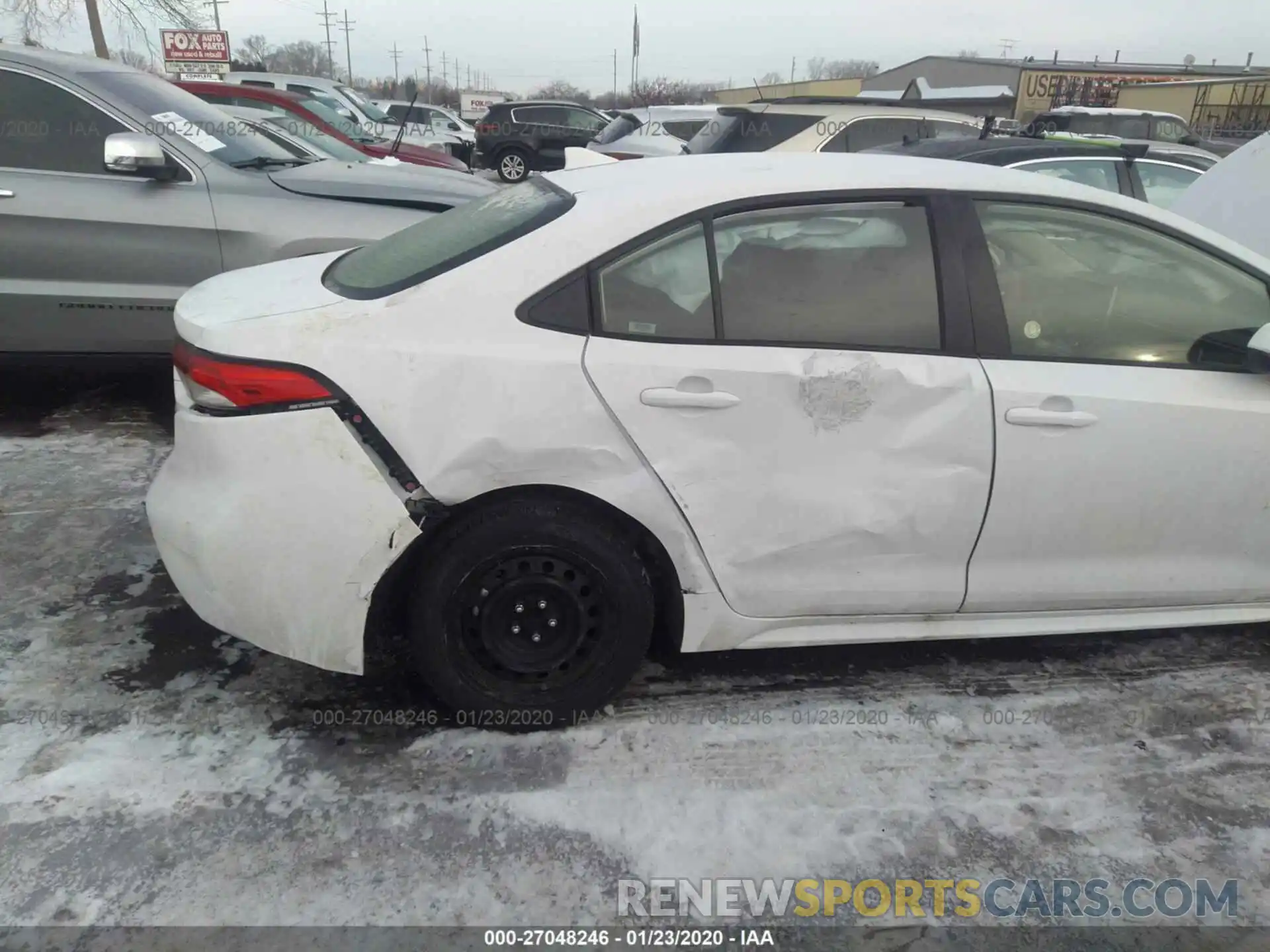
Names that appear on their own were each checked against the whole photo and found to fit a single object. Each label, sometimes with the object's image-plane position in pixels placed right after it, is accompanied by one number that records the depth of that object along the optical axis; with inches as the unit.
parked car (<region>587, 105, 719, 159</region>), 416.5
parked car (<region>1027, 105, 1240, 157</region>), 376.5
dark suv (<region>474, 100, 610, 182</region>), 680.4
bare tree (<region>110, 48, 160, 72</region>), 874.0
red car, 369.4
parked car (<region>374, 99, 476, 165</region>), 702.5
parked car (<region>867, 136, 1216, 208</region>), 225.1
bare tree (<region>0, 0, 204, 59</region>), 625.3
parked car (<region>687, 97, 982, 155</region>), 306.7
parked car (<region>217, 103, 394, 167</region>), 225.8
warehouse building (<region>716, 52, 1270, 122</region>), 1063.6
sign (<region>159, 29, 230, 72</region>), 731.4
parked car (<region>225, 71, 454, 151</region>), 598.9
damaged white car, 83.4
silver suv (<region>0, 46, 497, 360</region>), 160.2
